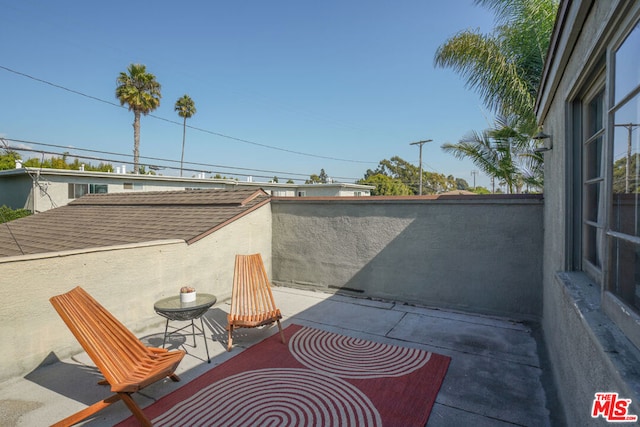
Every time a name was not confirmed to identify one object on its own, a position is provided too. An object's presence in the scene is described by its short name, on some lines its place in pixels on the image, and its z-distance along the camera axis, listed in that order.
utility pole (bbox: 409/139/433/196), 32.51
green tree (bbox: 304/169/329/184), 56.54
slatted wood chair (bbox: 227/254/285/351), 4.99
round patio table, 3.93
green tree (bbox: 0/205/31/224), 14.57
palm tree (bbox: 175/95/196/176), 33.41
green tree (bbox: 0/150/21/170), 26.77
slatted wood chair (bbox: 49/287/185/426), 2.80
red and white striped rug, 2.95
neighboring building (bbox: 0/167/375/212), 16.36
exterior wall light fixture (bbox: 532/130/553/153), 4.05
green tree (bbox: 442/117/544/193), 10.03
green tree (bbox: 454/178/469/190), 88.89
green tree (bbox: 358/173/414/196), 37.75
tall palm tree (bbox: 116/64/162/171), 24.97
